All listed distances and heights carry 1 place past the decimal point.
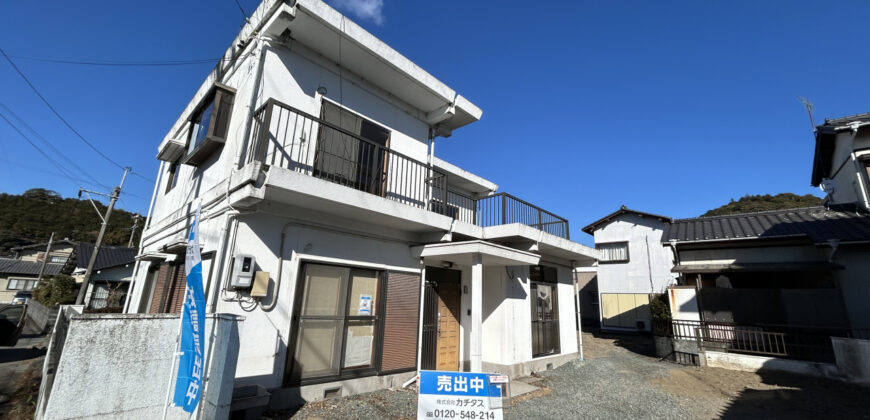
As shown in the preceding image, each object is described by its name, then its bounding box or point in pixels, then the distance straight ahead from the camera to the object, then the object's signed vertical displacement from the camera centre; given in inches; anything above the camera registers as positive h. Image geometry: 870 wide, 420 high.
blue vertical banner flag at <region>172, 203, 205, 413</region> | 125.4 -22.8
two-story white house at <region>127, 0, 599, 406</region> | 194.1 +38.5
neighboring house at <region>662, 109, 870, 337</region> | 335.6 +44.3
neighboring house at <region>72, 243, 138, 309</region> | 759.1 +6.0
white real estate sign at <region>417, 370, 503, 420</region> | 129.6 -41.7
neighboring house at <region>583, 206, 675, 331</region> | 687.1 +56.7
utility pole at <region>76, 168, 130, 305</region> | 621.0 +10.6
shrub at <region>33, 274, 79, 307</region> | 693.3 -40.5
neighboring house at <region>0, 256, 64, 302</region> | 1112.2 -15.5
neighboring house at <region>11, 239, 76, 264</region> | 1317.7 +78.0
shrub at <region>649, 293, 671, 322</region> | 420.8 -16.5
